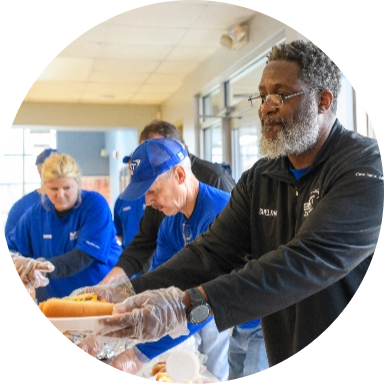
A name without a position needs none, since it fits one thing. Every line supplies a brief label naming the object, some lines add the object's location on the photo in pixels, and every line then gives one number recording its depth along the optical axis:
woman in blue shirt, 2.17
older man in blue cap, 1.35
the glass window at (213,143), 4.16
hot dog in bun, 0.95
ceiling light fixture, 3.05
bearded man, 0.85
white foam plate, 0.89
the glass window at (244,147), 3.55
